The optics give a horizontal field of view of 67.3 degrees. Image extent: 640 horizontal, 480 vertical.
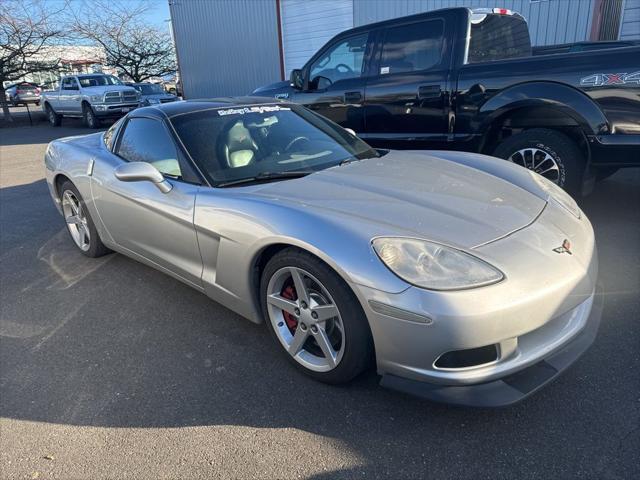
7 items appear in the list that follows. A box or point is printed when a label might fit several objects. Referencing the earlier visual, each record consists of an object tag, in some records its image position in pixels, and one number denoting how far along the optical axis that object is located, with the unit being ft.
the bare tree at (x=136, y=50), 95.20
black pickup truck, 13.17
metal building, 30.45
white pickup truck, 55.77
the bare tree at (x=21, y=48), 63.98
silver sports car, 6.51
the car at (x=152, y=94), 64.91
